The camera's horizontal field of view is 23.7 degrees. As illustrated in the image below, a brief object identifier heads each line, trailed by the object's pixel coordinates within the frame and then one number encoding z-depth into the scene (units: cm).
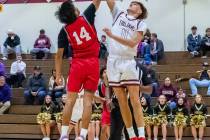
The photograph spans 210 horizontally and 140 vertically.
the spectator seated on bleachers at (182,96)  1335
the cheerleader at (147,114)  1285
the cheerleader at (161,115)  1291
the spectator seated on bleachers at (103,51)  1689
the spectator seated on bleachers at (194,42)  1670
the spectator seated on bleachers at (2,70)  1587
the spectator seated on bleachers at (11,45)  1897
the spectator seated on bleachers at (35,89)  1535
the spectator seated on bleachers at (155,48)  1674
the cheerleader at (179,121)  1283
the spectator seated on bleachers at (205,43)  1642
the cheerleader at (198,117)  1277
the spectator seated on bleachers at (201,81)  1461
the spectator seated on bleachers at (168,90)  1386
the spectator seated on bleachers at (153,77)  1445
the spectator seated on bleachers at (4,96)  1495
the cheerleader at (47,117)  1372
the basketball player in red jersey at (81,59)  661
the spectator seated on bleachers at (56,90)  1470
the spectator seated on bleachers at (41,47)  1864
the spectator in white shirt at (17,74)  1692
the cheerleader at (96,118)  1291
